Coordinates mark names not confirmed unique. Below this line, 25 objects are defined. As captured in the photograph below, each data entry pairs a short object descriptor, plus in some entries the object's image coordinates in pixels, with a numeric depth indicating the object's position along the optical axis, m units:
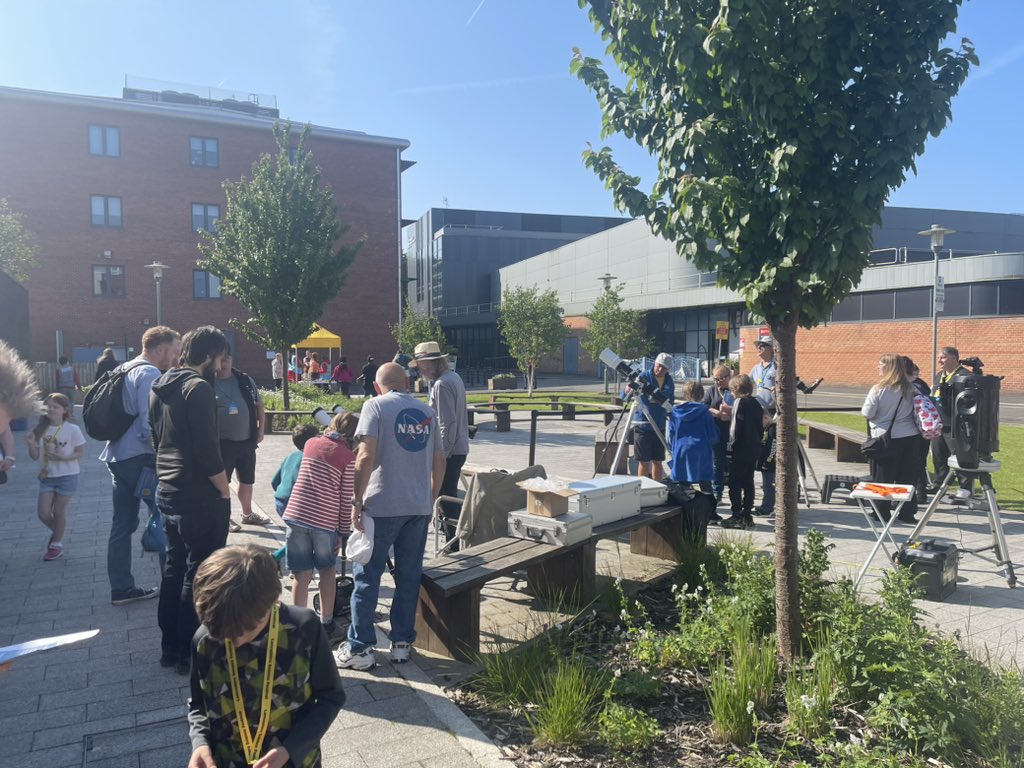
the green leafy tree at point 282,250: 17.53
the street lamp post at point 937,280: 14.80
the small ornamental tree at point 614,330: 32.00
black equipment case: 5.26
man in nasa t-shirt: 4.27
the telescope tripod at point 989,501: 5.61
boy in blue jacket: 7.27
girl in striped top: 4.54
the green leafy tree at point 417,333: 34.84
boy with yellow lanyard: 2.02
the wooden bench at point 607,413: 11.51
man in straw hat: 6.11
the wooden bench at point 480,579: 4.30
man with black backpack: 5.11
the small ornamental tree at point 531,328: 32.78
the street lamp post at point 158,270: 29.64
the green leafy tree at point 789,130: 3.60
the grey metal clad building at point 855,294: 29.70
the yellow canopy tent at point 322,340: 25.42
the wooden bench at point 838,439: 11.54
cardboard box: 4.98
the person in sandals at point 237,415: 6.55
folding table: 5.32
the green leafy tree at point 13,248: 25.17
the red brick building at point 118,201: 35.06
